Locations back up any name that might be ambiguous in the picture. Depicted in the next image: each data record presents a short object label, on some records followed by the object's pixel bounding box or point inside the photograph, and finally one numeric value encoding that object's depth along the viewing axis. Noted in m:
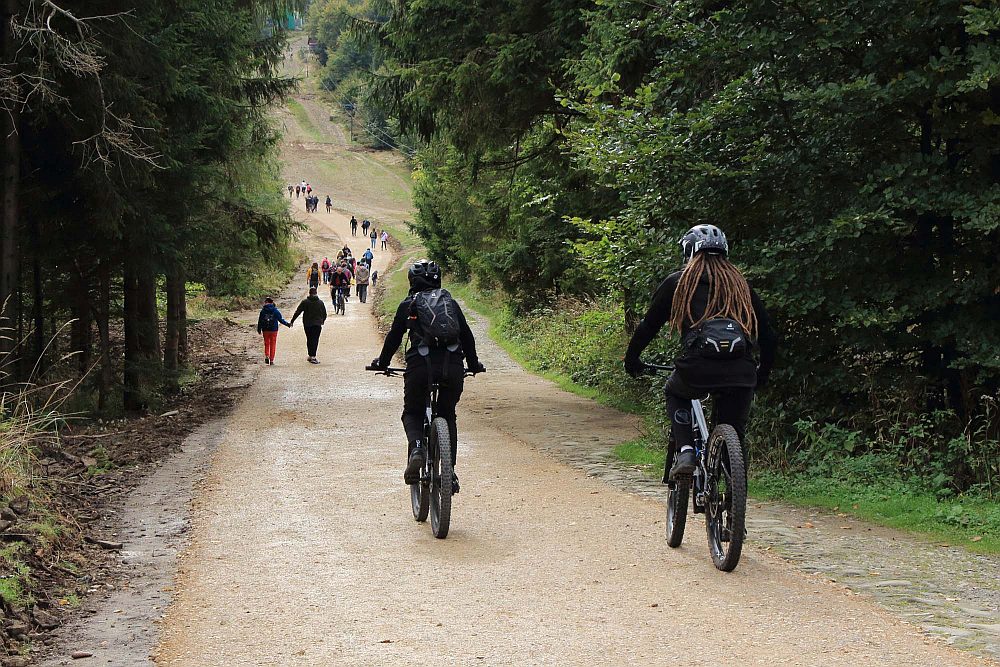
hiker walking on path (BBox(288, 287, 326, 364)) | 23.55
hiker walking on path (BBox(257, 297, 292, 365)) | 23.05
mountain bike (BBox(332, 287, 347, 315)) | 38.00
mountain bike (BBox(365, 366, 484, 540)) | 7.17
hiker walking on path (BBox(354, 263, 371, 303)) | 43.69
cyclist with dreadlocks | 6.12
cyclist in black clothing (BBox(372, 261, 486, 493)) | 7.46
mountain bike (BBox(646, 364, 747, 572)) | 5.92
